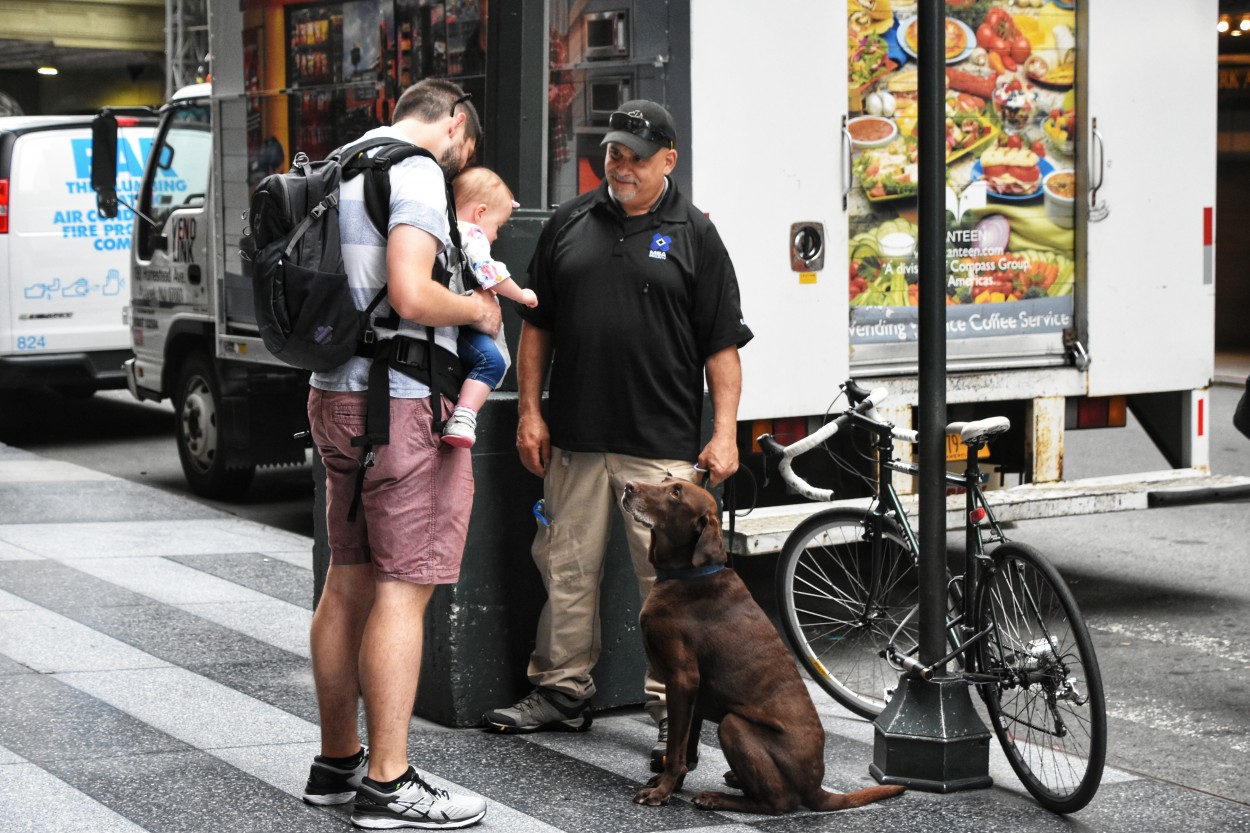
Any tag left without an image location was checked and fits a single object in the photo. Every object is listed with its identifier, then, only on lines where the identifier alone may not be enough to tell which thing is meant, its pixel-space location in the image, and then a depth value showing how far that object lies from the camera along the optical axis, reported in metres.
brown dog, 9.34
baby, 9.03
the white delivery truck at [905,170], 13.89
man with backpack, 8.70
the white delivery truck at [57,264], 26.67
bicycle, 9.72
